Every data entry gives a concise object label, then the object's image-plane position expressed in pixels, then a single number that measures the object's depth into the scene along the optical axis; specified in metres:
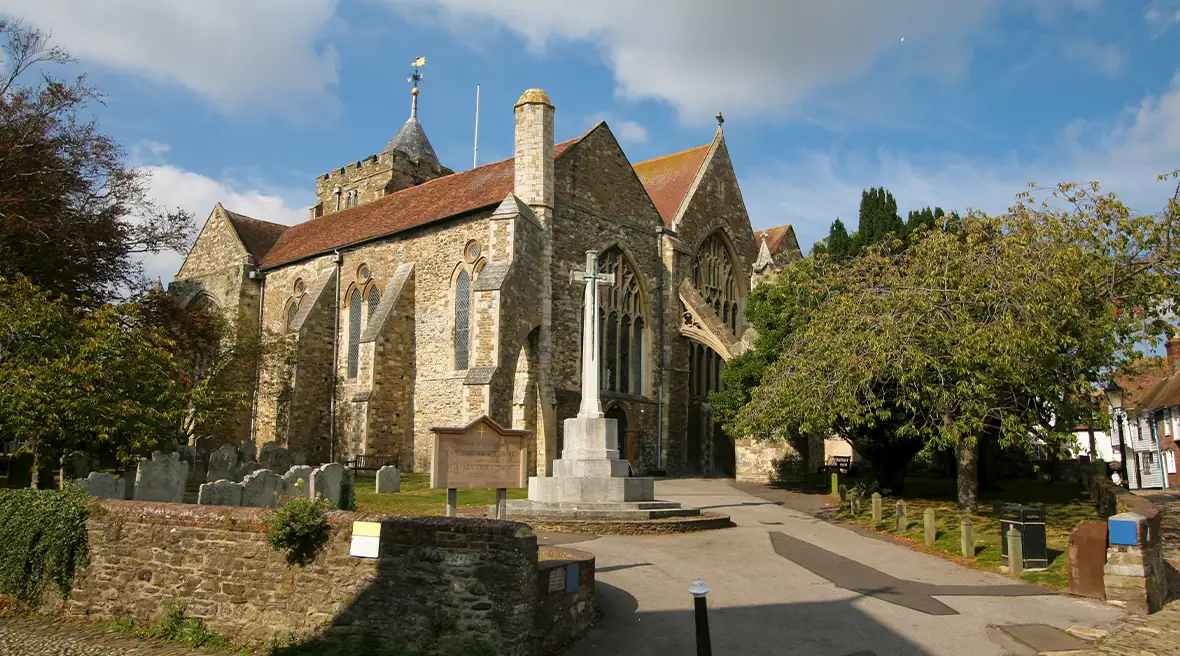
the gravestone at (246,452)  24.62
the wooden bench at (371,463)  25.42
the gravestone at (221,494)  12.55
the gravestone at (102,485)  12.84
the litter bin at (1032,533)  11.88
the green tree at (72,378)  14.76
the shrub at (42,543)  9.64
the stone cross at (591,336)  15.60
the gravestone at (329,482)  14.32
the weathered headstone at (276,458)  24.17
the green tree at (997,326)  14.23
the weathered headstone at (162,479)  14.39
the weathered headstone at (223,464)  20.08
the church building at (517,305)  24.75
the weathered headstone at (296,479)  14.14
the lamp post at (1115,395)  16.77
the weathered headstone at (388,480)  19.14
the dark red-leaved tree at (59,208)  19.36
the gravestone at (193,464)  22.81
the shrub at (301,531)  8.12
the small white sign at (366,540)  7.87
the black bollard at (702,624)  6.00
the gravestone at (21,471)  17.72
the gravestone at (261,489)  13.28
